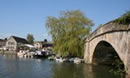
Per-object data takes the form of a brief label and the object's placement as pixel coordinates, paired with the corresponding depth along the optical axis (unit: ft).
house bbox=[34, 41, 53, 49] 224.86
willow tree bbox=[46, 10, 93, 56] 85.04
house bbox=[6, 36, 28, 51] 192.78
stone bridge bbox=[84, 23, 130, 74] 41.15
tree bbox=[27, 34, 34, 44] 265.87
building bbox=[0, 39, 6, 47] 246.95
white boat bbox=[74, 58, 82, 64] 76.46
